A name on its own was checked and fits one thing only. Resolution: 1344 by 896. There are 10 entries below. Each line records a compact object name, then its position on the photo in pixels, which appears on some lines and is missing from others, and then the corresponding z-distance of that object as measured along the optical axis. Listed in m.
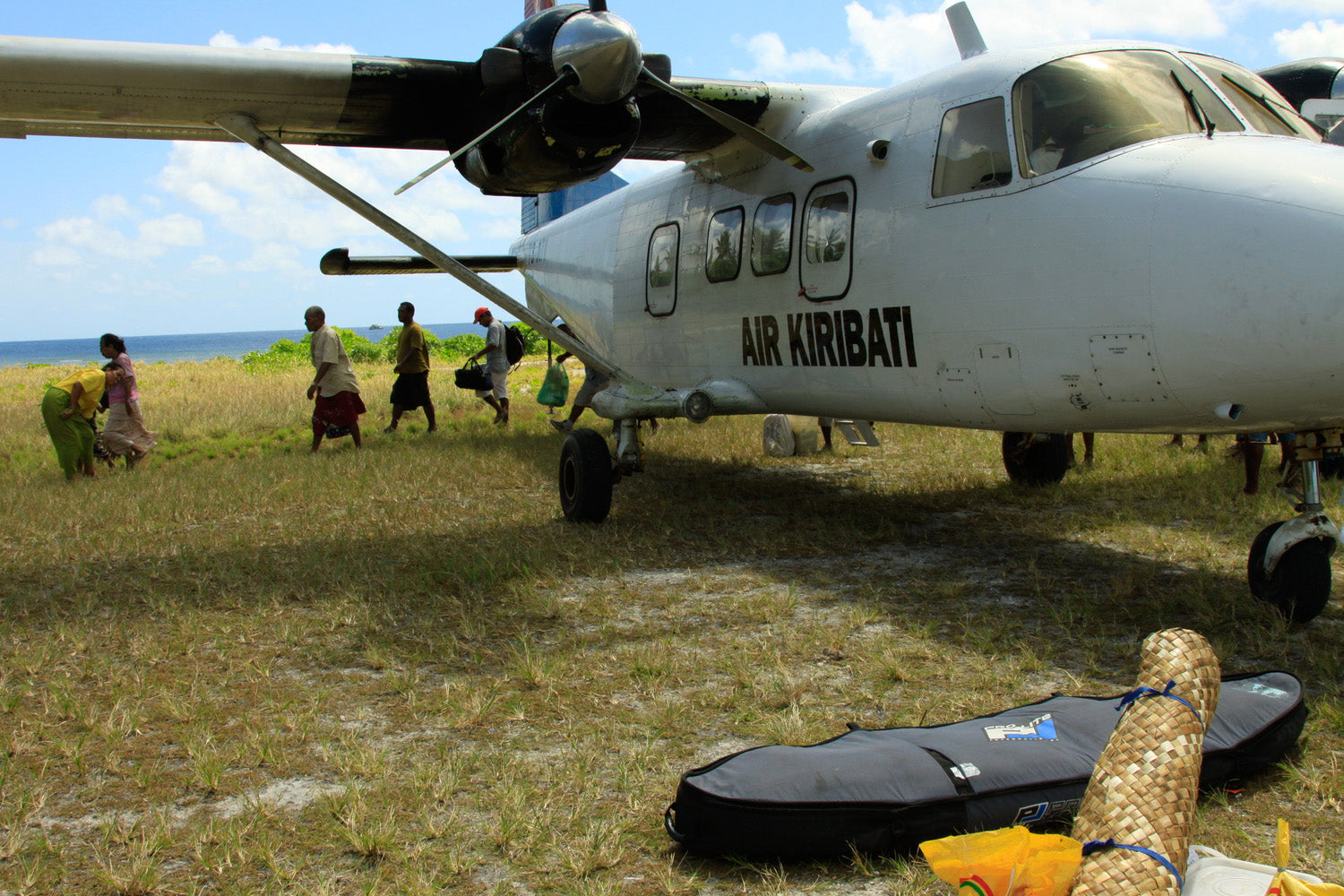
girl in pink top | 9.96
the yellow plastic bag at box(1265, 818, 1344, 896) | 1.75
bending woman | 9.33
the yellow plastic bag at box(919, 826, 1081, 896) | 1.92
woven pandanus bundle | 1.94
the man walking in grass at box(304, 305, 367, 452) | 10.40
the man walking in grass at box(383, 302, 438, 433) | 11.79
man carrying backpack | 12.66
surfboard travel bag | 2.44
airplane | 3.74
